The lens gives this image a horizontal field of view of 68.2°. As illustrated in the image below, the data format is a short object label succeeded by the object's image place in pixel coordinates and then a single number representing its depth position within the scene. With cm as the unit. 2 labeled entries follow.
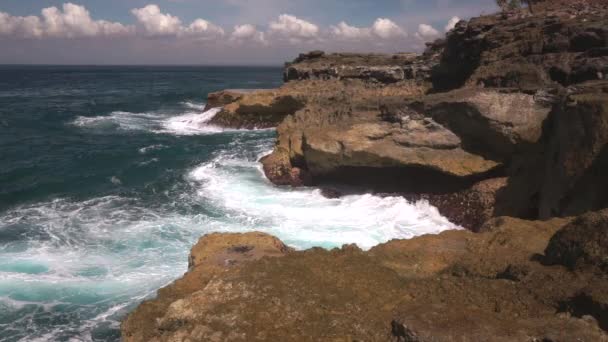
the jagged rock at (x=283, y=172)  3022
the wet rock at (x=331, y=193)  2792
